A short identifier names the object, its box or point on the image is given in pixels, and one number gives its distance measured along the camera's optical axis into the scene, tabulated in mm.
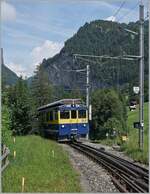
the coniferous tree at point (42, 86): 83988
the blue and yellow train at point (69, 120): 35562
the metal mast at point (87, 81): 41569
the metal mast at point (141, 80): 25906
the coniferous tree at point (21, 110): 48969
